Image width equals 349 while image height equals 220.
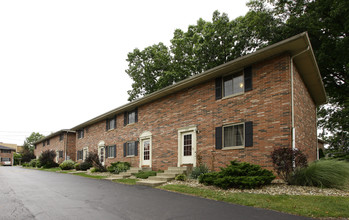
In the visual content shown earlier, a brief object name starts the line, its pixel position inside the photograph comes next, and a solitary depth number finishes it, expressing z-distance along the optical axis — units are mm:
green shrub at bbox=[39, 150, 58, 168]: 32594
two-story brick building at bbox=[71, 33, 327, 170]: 10016
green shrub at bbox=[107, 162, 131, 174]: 18078
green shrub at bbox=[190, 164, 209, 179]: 11836
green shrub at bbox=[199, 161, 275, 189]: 8344
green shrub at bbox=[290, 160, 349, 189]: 8172
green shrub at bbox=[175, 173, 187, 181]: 11828
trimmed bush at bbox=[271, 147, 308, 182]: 8703
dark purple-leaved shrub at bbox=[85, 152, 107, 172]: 20070
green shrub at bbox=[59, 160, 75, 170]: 26406
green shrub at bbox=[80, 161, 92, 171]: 23588
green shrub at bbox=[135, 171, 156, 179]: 14195
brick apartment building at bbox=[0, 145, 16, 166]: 71000
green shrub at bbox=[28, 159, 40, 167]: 36438
